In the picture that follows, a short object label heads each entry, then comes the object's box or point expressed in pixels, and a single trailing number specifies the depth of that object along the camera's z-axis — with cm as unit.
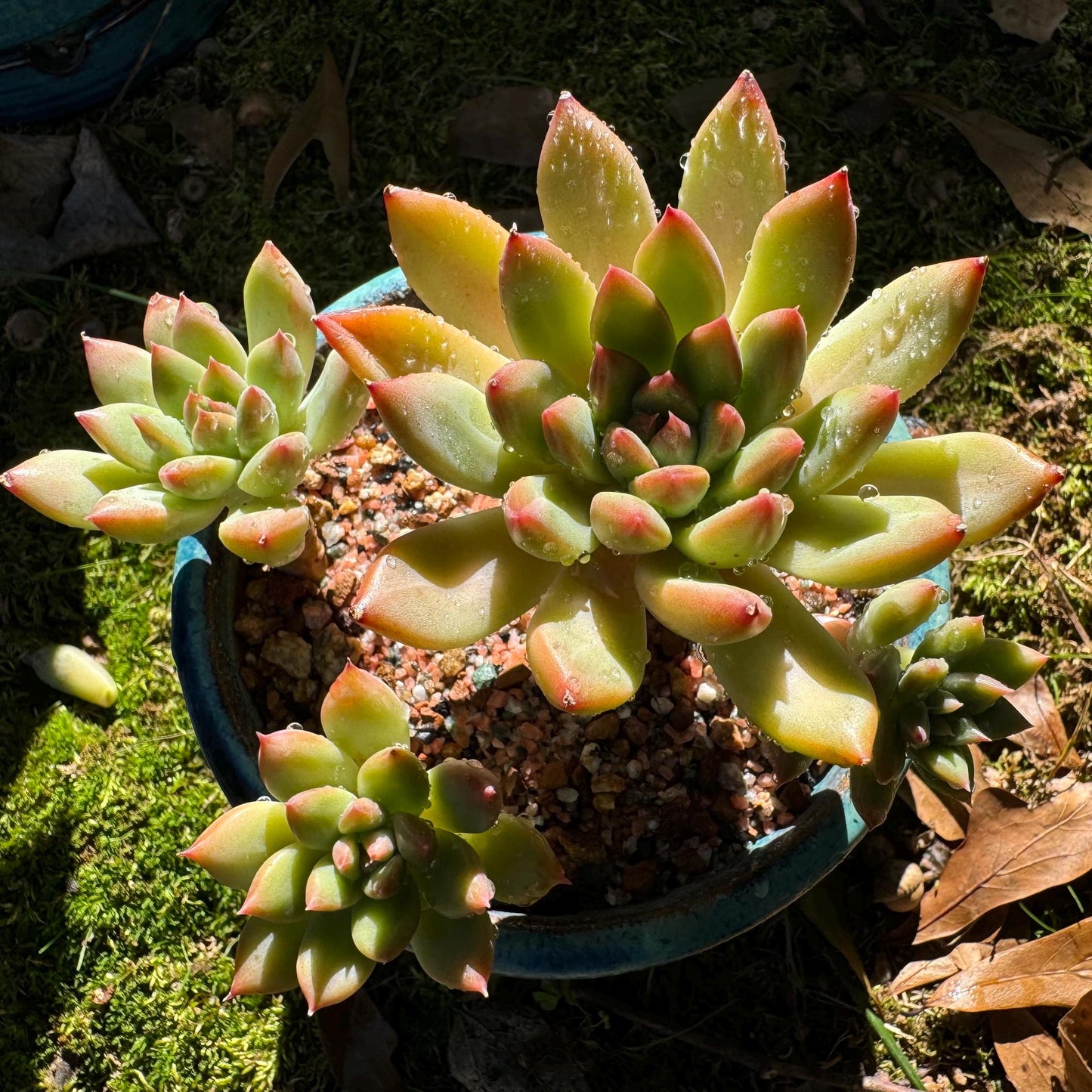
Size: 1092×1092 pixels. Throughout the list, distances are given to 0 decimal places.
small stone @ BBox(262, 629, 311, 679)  58
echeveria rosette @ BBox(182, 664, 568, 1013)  50
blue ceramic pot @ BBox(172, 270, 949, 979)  54
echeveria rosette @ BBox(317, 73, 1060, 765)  47
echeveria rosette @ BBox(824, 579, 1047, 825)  51
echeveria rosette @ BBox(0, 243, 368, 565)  52
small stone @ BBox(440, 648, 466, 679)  58
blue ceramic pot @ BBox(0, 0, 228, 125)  69
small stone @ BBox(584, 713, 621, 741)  57
